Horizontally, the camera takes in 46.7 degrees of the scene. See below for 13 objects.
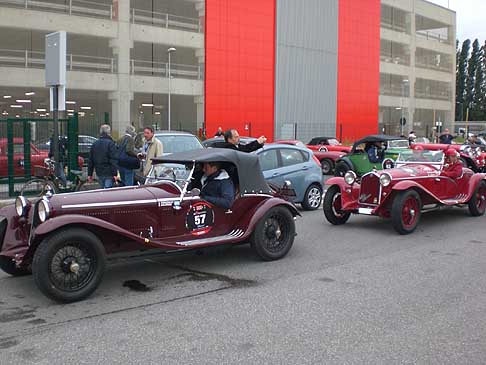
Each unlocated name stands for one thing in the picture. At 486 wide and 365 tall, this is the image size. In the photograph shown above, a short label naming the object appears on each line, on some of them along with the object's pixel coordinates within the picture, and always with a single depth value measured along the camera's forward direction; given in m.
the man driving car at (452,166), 11.09
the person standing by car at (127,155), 11.77
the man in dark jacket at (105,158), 12.08
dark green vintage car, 15.87
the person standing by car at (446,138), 22.73
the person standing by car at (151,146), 11.57
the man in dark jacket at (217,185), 7.23
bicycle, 13.21
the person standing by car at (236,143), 8.78
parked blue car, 11.98
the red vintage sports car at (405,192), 9.67
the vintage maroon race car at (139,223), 5.70
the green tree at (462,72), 98.56
